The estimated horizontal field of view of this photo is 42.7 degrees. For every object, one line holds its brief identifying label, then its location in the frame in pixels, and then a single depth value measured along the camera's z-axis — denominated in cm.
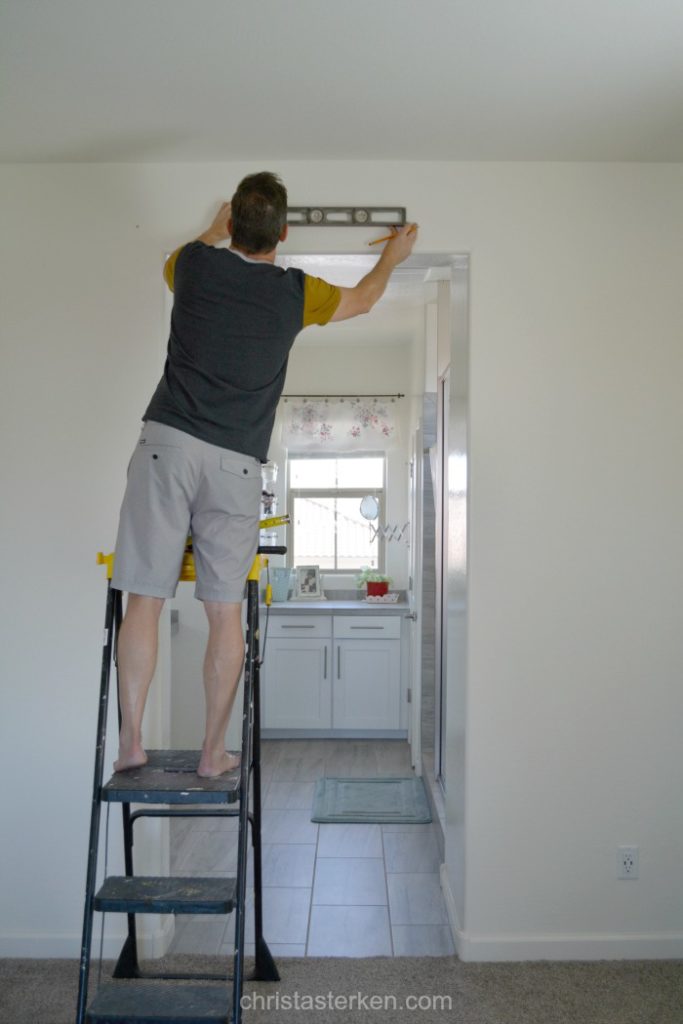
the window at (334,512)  682
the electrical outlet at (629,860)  299
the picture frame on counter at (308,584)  650
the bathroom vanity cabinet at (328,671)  597
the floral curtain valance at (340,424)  659
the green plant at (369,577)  650
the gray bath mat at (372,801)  445
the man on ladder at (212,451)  219
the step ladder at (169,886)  197
